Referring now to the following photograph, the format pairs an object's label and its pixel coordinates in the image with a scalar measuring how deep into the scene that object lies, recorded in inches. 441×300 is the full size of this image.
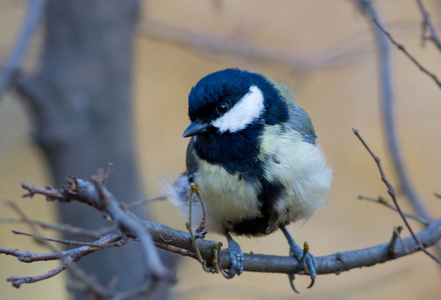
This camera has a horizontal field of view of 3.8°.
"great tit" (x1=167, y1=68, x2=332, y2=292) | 95.8
